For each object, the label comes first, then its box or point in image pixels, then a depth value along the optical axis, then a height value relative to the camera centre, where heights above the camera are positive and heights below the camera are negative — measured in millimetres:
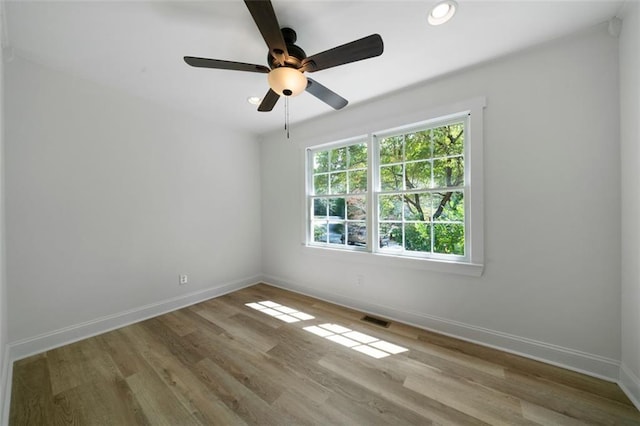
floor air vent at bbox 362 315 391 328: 2403 -1216
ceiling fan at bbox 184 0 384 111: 1308 +1012
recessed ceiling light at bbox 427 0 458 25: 1411 +1295
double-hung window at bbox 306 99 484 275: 2139 +212
